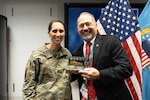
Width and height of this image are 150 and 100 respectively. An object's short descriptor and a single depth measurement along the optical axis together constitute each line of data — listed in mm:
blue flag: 2604
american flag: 2735
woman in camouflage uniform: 2195
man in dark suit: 1809
